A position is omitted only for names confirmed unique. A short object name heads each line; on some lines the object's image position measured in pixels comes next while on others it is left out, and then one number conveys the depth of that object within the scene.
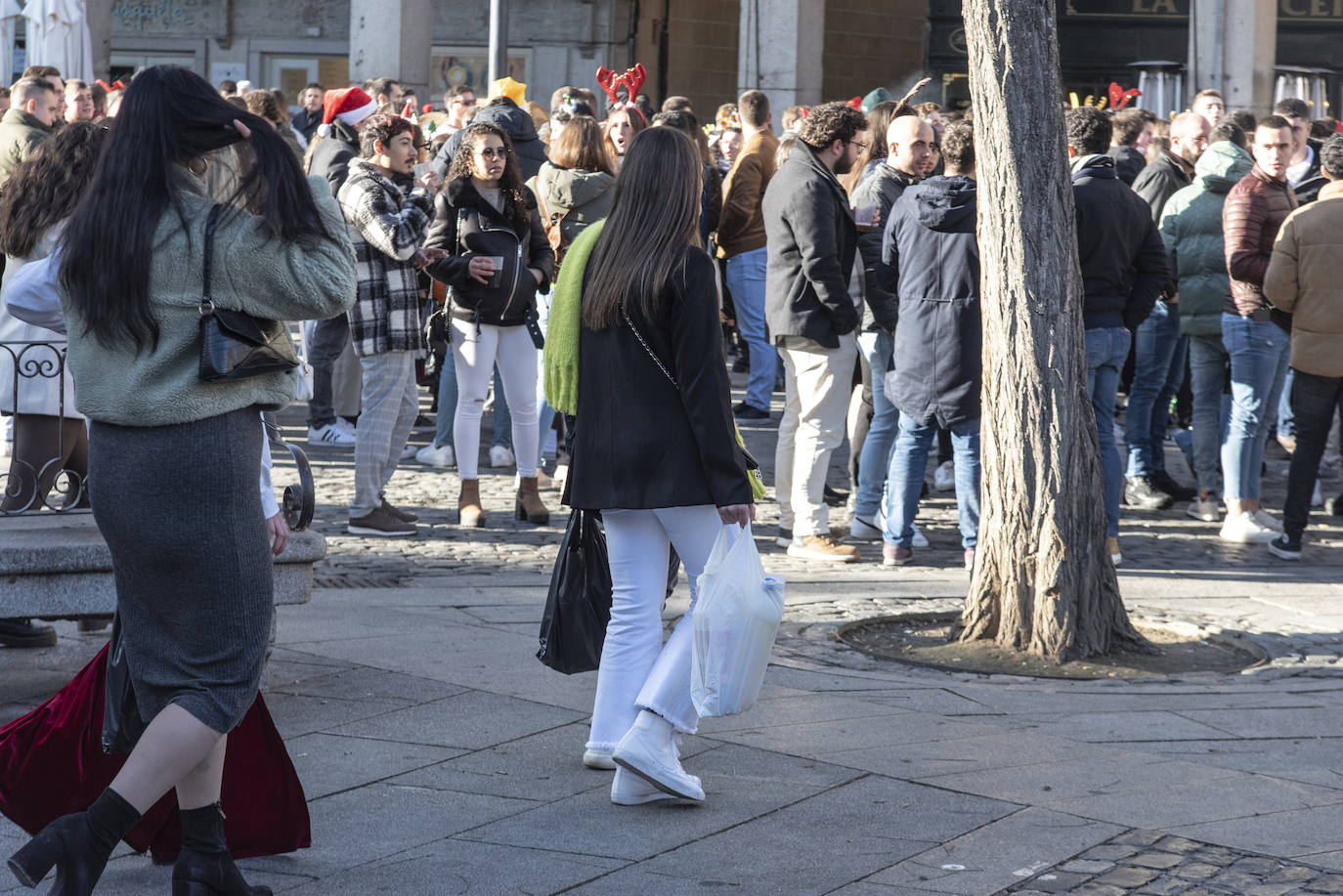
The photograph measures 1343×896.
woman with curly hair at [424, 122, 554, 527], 16.41
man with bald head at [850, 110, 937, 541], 16.75
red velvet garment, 7.76
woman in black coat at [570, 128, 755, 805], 8.70
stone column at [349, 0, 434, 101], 42.32
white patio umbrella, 35.64
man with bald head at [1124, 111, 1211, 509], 19.14
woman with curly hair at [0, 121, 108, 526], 11.31
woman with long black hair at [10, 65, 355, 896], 6.76
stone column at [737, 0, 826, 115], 42.23
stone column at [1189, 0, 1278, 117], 42.20
